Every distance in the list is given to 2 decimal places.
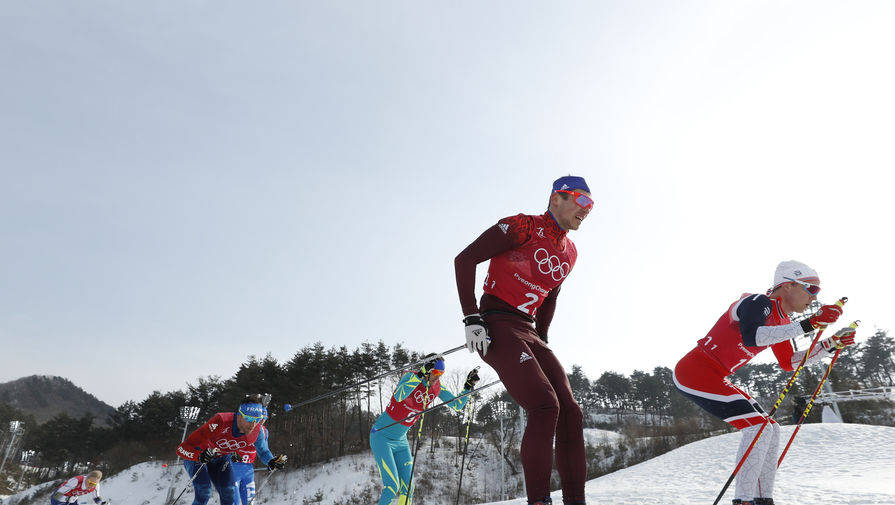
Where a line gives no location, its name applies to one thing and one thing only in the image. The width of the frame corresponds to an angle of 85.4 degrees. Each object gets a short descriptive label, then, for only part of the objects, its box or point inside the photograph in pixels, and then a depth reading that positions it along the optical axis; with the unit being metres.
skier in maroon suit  2.71
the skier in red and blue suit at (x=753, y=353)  3.56
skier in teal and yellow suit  5.91
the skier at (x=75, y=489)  13.32
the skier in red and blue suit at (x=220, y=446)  6.40
